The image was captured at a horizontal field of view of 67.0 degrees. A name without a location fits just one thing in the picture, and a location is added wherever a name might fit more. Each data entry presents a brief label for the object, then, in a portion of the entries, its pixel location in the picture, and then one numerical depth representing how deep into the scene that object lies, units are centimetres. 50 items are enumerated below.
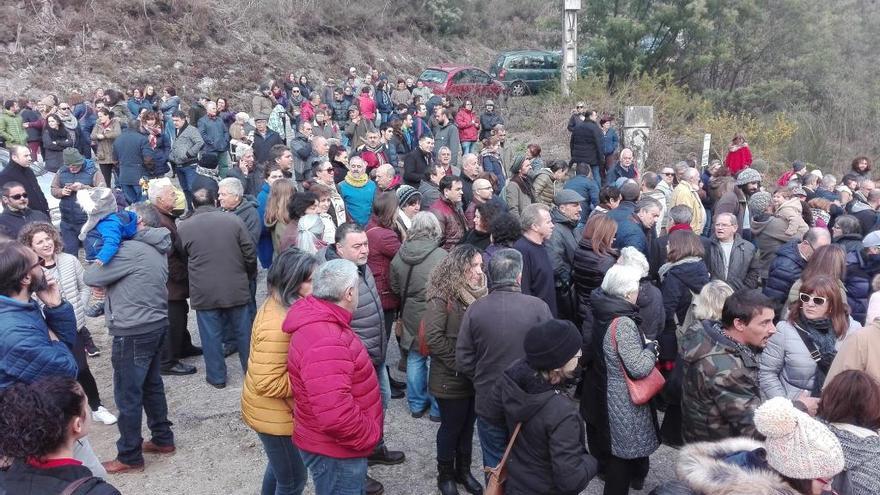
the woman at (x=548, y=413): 290
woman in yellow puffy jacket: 339
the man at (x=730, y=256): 563
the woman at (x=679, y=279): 480
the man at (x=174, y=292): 552
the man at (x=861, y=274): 510
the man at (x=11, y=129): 1202
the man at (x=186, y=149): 1028
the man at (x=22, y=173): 762
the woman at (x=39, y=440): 231
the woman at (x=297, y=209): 551
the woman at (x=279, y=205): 603
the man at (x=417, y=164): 898
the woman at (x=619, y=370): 363
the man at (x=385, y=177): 725
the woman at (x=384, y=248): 539
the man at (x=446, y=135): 1286
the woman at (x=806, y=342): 369
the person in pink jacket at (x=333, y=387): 305
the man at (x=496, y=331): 367
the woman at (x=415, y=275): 491
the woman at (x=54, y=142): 1175
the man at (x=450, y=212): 613
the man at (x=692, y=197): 743
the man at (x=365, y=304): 422
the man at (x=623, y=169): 948
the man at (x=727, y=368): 329
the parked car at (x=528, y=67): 2147
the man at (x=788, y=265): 508
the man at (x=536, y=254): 485
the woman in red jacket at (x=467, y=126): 1444
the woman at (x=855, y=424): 273
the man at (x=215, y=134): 1113
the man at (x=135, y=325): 438
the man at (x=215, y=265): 543
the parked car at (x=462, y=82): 1958
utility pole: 1809
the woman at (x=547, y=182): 780
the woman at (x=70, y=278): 461
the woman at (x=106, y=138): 1108
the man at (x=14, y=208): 611
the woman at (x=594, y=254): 517
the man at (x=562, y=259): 566
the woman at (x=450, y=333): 405
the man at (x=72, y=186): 802
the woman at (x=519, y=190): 761
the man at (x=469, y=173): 766
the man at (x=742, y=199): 704
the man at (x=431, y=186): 725
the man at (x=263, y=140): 1016
